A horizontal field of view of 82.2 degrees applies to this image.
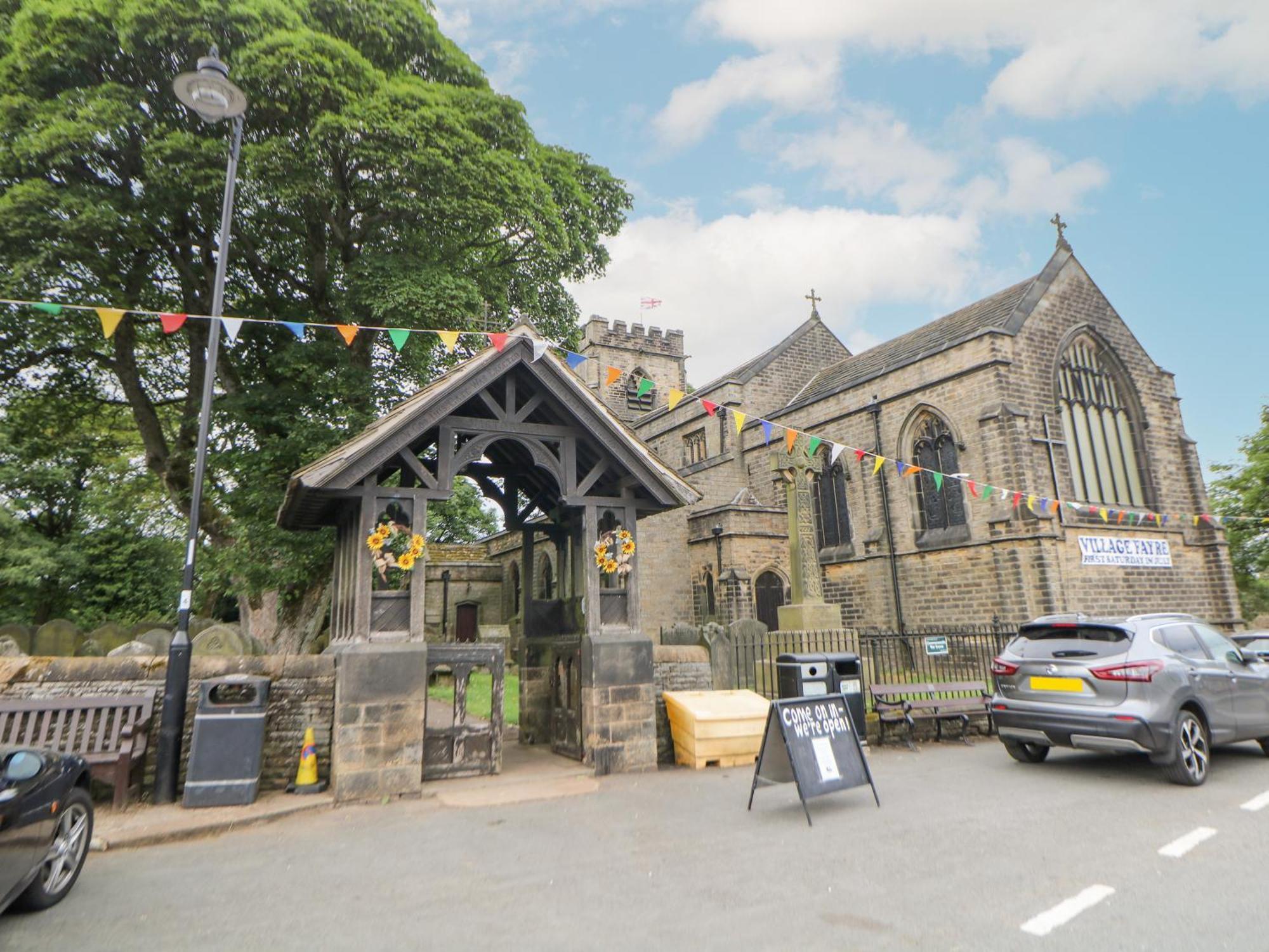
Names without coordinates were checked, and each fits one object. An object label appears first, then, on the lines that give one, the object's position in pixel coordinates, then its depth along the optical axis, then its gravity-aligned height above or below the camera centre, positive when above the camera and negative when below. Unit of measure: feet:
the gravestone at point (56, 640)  31.91 +0.80
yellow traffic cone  23.24 -3.84
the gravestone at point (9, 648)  26.03 +0.43
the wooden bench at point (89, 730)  20.83 -2.07
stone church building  61.87 +13.41
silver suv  22.95 -2.15
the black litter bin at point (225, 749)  21.36 -2.80
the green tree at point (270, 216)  42.96 +28.50
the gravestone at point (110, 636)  31.50 +0.90
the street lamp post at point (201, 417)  21.95 +7.93
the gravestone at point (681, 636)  42.63 +0.19
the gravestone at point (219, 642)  29.32 +0.44
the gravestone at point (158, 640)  28.37 +0.60
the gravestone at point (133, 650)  24.99 +0.19
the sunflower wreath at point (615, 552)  27.78 +3.34
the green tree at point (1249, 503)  90.17 +14.72
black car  12.22 -2.99
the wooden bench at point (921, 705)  31.76 -3.23
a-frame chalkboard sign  20.27 -3.23
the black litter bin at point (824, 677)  28.84 -1.69
